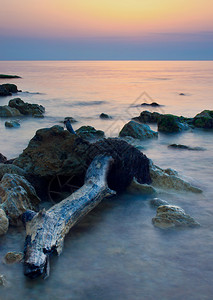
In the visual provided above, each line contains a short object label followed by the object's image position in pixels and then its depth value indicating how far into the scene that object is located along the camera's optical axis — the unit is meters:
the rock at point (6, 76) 47.91
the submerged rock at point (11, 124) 12.10
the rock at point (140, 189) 5.26
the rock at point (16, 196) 3.97
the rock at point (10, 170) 4.90
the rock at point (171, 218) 4.03
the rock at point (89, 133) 10.15
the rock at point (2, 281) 2.88
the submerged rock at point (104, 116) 15.97
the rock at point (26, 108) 15.24
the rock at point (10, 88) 27.17
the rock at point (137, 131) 10.12
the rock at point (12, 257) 3.19
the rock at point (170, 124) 11.79
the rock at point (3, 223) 3.72
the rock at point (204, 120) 12.58
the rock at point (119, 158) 5.16
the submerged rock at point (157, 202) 4.75
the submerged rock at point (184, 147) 9.20
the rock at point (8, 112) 14.49
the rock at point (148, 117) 13.67
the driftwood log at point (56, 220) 2.97
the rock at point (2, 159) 6.16
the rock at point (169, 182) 5.47
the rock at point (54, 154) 5.04
